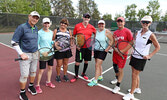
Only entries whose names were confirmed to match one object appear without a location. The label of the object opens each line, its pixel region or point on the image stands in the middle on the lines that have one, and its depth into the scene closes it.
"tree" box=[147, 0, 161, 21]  32.19
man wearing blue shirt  2.41
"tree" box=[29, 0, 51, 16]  33.71
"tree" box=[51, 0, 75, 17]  45.59
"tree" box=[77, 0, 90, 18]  51.28
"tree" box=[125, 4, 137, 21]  38.03
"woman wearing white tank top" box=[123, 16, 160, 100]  2.50
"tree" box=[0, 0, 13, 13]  26.26
